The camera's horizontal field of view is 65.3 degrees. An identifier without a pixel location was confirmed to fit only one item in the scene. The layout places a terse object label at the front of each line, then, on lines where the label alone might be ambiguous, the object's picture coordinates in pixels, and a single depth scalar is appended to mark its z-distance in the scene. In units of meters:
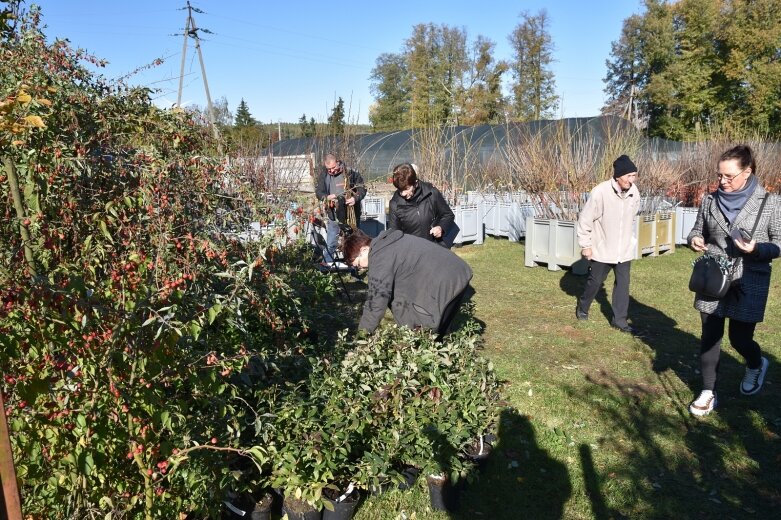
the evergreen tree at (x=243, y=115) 37.84
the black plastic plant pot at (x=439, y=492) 3.05
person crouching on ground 3.46
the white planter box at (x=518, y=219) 12.09
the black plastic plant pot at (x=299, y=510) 2.80
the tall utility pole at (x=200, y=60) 13.85
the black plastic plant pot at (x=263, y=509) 2.79
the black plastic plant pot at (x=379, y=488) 2.76
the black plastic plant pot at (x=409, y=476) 3.10
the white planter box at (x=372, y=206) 11.77
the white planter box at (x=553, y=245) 9.00
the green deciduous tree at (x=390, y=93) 37.72
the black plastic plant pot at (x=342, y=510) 2.85
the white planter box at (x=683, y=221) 11.29
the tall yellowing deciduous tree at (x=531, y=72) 32.71
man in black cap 5.93
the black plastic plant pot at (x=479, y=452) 3.26
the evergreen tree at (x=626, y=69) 37.44
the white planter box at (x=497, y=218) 12.30
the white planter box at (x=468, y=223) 11.68
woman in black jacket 5.41
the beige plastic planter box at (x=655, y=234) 9.96
